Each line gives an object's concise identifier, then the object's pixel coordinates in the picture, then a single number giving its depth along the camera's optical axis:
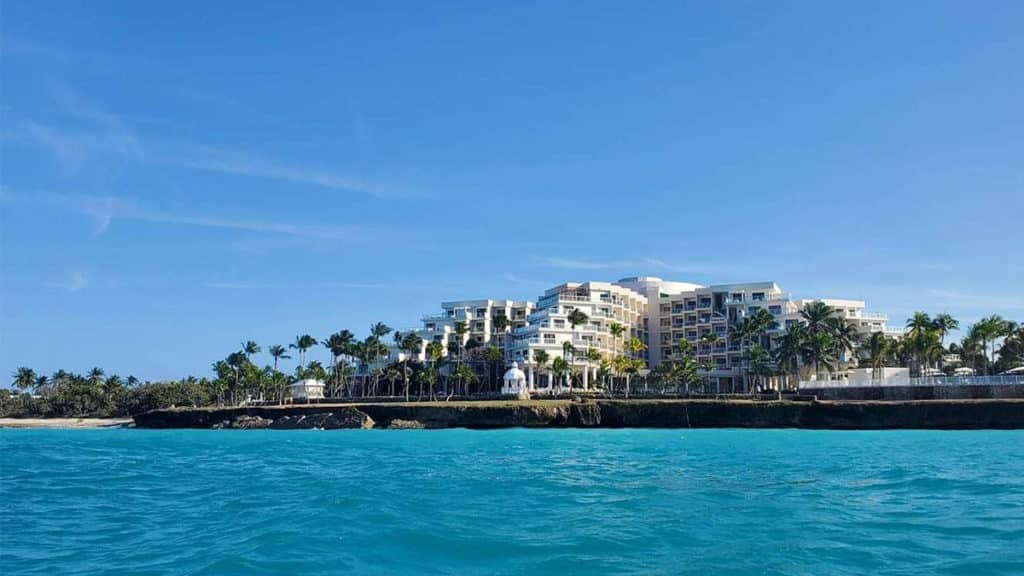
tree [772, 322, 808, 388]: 98.38
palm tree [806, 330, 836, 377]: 97.25
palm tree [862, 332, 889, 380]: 96.95
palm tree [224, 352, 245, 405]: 127.81
